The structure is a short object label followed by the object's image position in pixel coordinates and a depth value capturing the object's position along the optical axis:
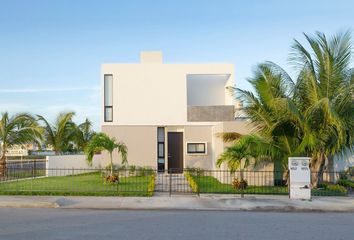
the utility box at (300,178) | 15.23
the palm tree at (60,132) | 34.66
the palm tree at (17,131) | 24.34
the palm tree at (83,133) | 38.55
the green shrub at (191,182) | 16.76
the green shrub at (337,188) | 16.95
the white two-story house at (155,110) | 24.70
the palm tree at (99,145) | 19.77
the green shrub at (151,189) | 15.91
